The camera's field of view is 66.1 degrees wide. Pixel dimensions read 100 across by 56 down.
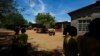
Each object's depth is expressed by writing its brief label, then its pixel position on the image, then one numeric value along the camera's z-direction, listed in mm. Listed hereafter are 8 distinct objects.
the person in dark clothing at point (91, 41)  977
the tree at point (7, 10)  5662
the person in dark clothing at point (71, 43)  1617
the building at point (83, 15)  7951
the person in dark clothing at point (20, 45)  2895
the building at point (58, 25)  18019
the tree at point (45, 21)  15335
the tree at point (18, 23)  21613
